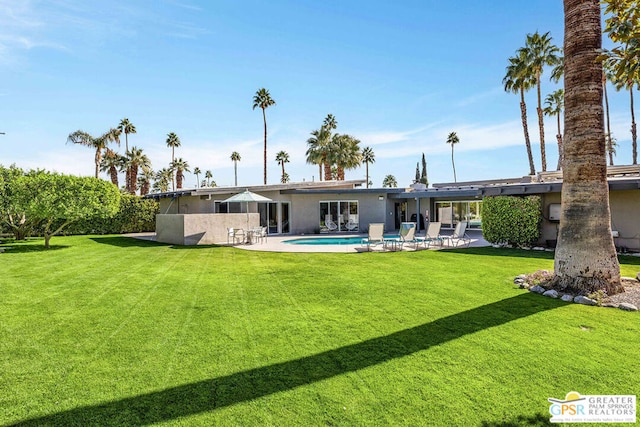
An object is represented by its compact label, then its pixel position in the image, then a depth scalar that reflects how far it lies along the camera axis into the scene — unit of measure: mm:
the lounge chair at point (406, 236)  14883
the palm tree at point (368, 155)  60844
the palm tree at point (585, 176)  6715
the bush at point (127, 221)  24594
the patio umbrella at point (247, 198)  17578
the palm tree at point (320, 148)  39844
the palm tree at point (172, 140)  53469
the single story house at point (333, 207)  16156
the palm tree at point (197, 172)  88375
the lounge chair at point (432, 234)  15587
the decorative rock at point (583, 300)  6285
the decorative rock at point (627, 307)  5953
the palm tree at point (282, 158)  60431
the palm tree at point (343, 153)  38844
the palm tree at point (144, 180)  46500
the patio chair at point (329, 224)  23922
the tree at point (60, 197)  14883
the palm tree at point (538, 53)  26531
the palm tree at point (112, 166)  43819
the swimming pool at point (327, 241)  18355
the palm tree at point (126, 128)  43656
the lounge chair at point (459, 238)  16250
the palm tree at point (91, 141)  38125
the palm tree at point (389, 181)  83875
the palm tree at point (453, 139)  57812
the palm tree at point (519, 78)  27619
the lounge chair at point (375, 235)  14883
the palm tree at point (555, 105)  35312
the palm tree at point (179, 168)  53603
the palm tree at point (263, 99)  41938
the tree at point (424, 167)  64181
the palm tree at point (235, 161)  77125
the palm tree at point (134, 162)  42219
